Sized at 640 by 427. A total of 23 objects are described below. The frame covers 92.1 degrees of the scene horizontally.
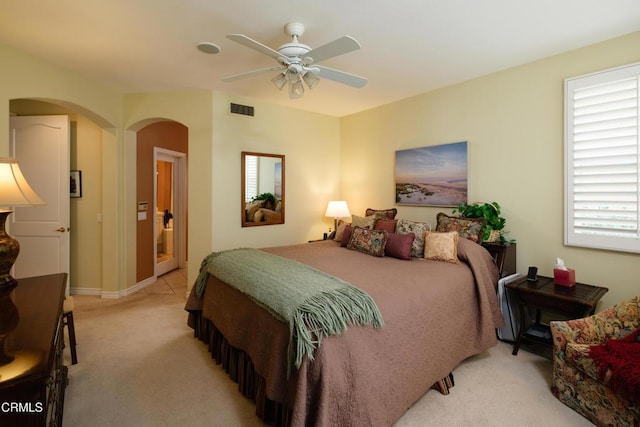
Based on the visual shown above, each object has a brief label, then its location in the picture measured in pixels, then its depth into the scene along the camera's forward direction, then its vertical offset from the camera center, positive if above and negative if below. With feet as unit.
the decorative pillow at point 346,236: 12.01 -1.21
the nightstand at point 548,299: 7.85 -2.46
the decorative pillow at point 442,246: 9.33 -1.26
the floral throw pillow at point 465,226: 10.08 -0.69
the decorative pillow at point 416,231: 10.19 -0.87
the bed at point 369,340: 5.13 -2.85
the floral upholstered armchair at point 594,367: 5.88 -3.33
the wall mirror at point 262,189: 13.78 +0.73
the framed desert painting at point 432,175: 11.89 +1.27
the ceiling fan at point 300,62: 6.59 +3.42
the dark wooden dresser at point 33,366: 3.09 -1.75
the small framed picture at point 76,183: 13.55 +0.88
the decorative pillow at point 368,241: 10.49 -1.26
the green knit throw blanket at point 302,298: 5.21 -1.84
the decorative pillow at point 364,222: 12.30 -0.67
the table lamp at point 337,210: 15.20 -0.25
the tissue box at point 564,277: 8.66 -1.99
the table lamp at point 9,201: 6.05 +0.03
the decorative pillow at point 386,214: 12.75 -0.36
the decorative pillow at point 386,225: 11.43 -0.74
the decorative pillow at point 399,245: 9.99 -1.32
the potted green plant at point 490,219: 10.25 -0.43
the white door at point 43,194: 12.29 +0.35
